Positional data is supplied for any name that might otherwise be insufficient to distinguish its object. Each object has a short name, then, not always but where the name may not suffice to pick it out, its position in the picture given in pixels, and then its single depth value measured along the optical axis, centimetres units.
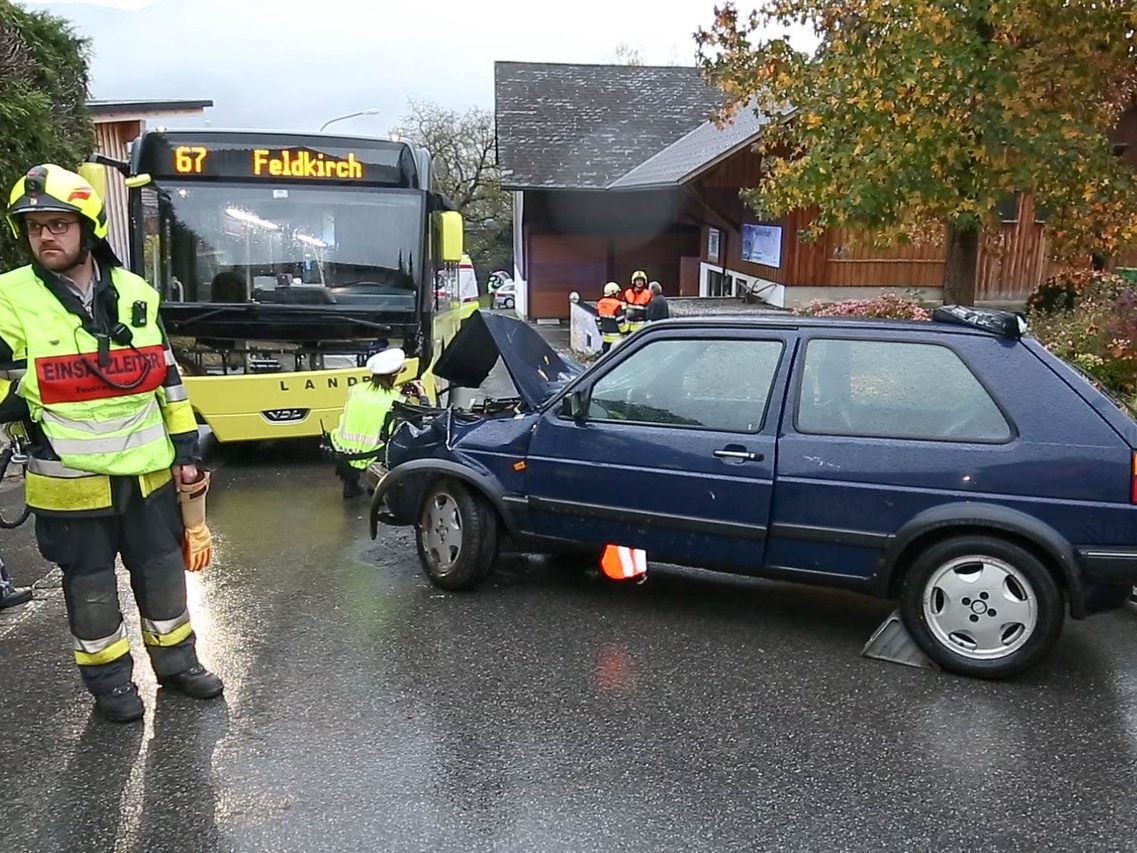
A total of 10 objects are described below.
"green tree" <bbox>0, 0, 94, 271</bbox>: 923
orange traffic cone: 500
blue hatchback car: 405
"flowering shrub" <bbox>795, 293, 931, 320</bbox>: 1252
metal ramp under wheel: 438
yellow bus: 867
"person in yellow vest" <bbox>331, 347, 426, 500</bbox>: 705
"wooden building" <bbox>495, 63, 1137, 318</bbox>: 1920
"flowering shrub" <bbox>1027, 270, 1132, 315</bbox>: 1130
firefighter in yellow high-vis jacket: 358
